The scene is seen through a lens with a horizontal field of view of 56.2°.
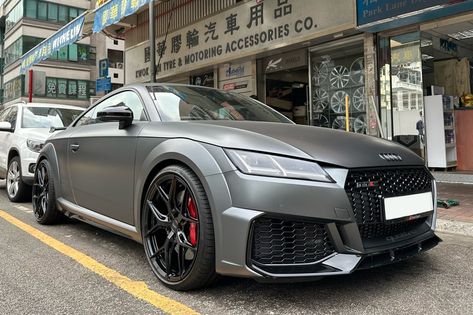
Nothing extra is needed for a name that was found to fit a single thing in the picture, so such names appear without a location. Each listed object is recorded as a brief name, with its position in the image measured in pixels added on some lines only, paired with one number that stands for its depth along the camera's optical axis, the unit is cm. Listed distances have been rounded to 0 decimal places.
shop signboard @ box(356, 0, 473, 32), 702
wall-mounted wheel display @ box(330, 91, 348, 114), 952
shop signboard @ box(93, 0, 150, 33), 919
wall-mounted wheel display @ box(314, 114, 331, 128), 991
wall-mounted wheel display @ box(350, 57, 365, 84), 902
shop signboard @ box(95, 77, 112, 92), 1292
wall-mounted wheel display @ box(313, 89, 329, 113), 991
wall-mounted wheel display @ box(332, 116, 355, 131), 955
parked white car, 636
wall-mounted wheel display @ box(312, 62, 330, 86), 985
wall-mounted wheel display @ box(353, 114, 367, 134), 902
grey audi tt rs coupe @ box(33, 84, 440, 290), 239
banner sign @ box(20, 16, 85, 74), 1230
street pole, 1011
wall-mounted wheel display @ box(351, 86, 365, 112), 905
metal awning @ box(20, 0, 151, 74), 957
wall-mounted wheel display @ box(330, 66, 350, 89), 941
